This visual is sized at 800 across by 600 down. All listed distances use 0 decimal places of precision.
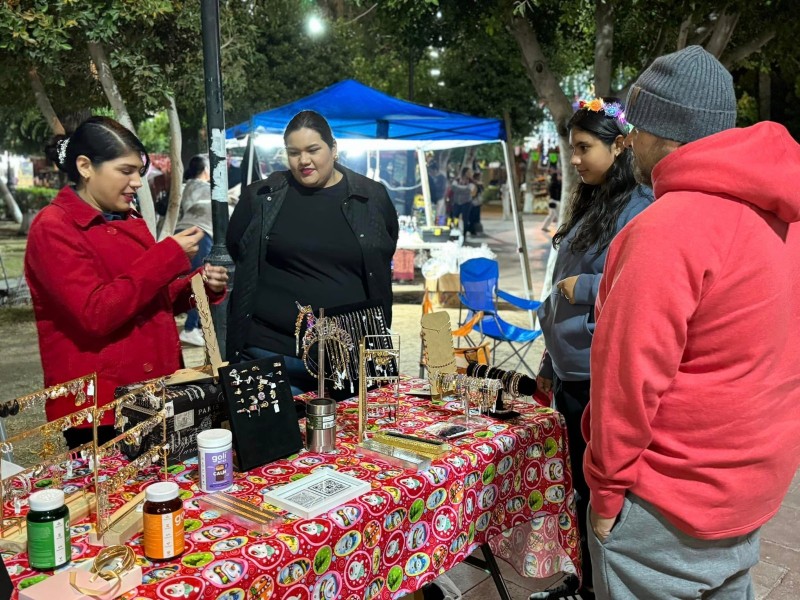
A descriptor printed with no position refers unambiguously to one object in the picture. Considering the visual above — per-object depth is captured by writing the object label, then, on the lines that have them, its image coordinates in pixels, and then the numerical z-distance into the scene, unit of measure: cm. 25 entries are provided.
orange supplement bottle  147
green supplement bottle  143
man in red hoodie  140
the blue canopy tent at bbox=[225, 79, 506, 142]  838
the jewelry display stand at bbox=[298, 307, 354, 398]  237
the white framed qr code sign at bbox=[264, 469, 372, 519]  169
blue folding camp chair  591
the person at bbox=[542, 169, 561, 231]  1822
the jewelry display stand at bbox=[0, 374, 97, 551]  156
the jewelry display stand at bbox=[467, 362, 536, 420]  246
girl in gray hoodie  249
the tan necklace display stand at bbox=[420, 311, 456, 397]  253
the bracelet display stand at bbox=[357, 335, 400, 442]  224
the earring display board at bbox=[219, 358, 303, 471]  193
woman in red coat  209
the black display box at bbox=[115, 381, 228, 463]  187
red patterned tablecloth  148
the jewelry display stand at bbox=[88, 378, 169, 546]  159
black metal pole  385
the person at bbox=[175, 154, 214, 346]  727
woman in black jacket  283
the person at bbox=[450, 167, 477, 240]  1916
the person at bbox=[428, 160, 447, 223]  1839
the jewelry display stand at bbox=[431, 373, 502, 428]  238
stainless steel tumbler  209
